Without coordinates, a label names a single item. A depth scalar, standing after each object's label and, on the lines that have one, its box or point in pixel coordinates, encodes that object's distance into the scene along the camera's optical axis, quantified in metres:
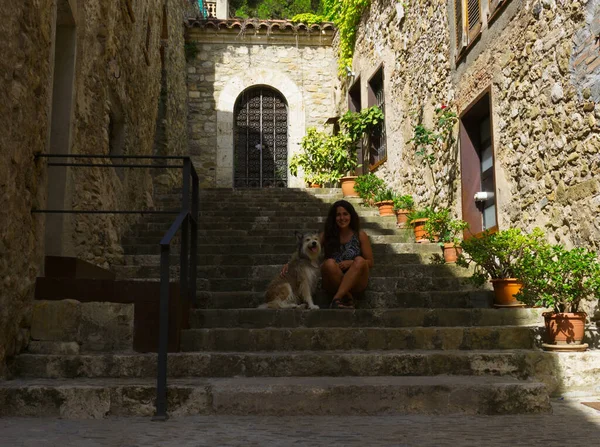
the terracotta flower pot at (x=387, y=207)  8.28
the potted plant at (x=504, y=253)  4.78
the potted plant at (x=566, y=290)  3.86
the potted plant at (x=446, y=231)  6.30
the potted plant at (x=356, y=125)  9.88
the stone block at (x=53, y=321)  3.79
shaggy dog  4.59
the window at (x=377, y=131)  10.26
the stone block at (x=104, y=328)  3.99
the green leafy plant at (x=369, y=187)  9.00
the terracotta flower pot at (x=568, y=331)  3.91
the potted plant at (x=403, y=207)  7.79
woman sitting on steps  4.76
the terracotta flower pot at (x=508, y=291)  4.86
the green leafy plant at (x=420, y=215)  6.96
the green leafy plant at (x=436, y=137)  7.13
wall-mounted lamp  11.92
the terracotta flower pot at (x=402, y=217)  7.75
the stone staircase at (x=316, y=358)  3.18
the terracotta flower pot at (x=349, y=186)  9.84
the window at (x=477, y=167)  6.47
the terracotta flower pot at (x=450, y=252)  6.26
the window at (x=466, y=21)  6.51
